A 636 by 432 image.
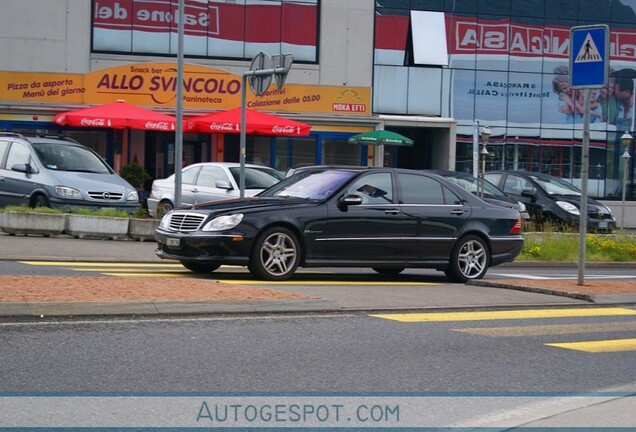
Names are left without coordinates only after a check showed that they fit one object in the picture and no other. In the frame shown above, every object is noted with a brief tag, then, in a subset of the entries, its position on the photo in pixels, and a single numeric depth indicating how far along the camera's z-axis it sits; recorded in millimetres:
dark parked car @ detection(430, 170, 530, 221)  24297
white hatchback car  21756
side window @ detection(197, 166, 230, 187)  22031
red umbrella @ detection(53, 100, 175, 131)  28172
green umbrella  33625
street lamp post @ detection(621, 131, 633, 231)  36531
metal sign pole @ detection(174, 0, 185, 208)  20656
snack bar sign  33031
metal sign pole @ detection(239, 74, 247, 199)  18438
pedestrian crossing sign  13164
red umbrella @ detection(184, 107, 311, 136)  29172
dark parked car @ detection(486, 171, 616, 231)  25766
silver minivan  20344
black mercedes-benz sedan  13266
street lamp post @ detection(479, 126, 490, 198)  23880
